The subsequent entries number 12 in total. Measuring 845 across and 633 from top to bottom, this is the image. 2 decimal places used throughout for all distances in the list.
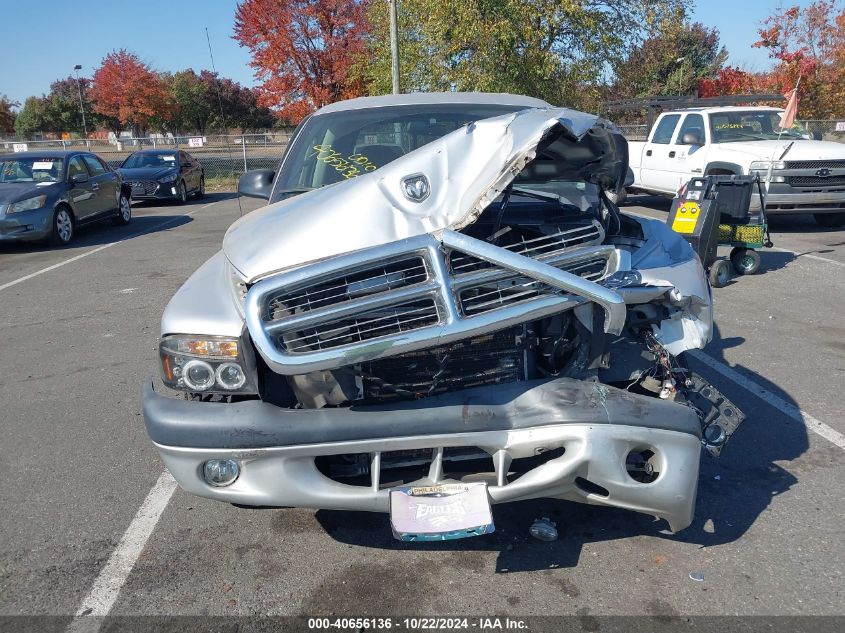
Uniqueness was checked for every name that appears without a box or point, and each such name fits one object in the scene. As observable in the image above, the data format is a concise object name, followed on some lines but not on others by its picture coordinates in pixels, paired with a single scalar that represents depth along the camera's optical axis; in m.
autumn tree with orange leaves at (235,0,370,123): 28.69
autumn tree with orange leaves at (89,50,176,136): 38.00
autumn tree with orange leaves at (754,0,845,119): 24.58
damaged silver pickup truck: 2.48
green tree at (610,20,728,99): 35.56
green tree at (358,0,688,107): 14.85
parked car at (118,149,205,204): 18.14
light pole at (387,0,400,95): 16.33
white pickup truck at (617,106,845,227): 10.53
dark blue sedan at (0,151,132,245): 10.99
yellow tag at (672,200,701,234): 7.38
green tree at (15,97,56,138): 51.81
